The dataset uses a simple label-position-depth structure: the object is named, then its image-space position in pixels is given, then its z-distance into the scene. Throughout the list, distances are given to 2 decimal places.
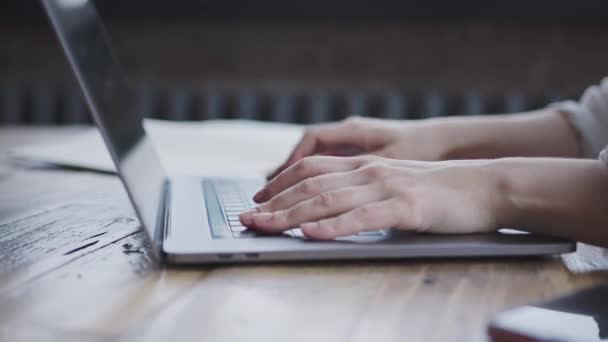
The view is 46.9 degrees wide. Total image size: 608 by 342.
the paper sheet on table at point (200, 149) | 1.03
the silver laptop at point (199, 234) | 0.50
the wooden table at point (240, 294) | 0.38
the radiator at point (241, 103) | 2.22
